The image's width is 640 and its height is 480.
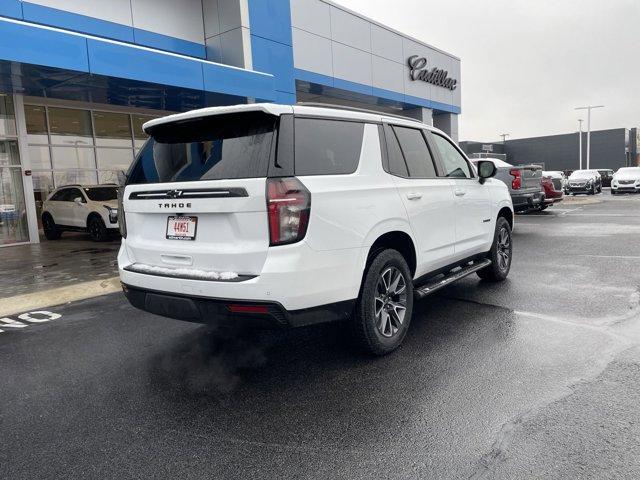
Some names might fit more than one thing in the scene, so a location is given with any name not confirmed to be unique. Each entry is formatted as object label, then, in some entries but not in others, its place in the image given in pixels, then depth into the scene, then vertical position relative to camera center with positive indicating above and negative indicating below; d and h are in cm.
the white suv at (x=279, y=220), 316 -26
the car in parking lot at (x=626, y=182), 2905 -81
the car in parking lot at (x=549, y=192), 1427 -62
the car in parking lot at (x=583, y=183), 2945 -75
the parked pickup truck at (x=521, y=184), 1181 -27
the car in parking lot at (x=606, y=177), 3981 -61
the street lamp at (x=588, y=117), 5204 +580
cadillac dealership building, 1044 +298
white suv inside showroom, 1348 -54
